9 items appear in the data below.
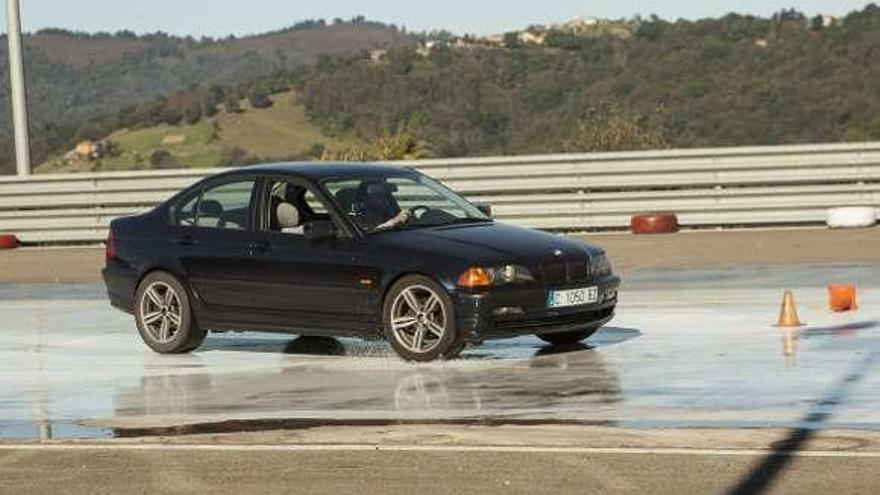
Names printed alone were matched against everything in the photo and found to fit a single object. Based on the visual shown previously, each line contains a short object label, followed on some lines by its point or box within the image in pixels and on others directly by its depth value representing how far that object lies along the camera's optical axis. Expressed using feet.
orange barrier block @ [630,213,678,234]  90.07
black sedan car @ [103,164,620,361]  46.11
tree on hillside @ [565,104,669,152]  168.55
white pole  97.09
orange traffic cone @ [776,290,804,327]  50.44
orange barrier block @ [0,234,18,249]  98.37
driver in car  48.73
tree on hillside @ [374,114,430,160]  116.47
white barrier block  87.10
